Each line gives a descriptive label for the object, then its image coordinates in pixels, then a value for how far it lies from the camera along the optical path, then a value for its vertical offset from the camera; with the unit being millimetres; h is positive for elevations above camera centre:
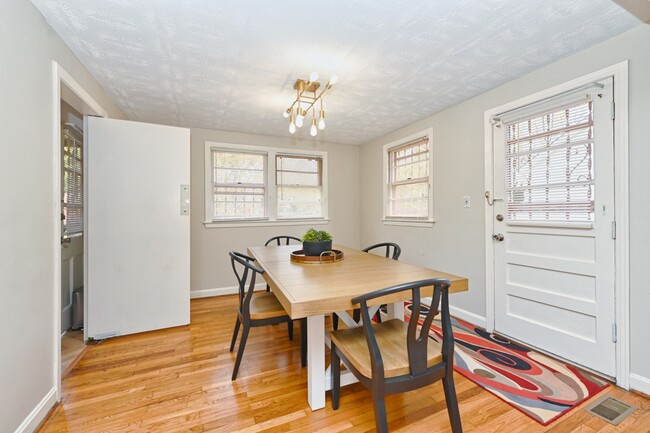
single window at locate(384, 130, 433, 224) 3570 +494
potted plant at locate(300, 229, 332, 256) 2230 -215
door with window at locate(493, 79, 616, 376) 1979 -100
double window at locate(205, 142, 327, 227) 4043 +484
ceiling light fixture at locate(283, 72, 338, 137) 2404 +1165
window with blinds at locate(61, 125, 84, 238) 2826 +372
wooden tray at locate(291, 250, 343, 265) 2137 -328
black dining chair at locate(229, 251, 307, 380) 1960 -697
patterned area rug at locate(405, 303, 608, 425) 1707 -1151
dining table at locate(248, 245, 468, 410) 1292 -373
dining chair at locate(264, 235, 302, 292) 4219 -380
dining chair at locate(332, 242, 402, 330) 2514 -914
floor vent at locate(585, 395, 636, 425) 1590 -1162
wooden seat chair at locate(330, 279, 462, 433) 1248 -703
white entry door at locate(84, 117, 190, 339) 2533 -109
